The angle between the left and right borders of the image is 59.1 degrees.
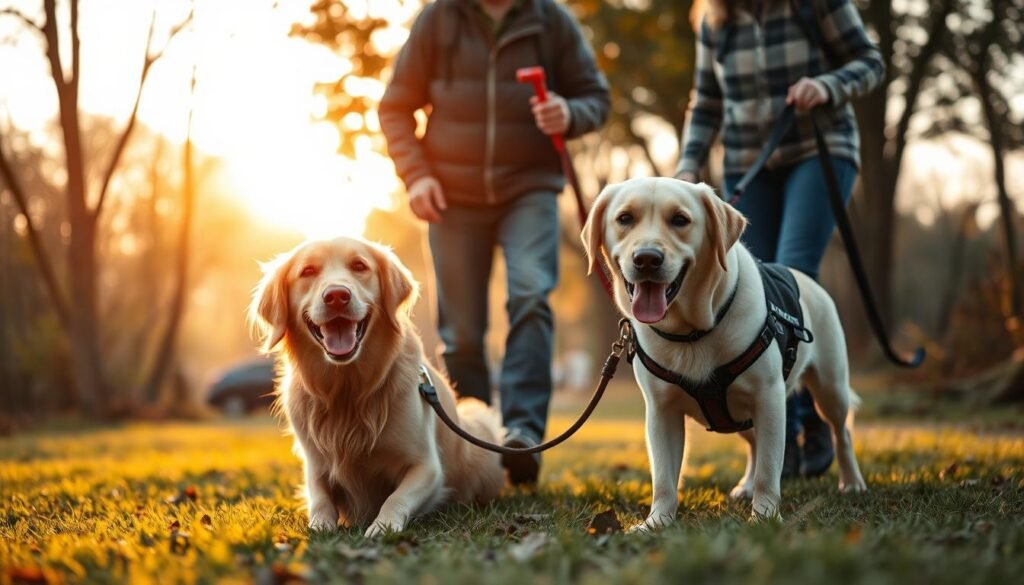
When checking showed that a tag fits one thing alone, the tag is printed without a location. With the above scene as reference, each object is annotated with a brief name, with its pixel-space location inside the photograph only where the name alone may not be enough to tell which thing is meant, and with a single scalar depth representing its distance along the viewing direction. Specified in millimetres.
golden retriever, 3754
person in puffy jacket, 4910
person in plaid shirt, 4480
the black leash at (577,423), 3588
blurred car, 26516
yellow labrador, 3205
